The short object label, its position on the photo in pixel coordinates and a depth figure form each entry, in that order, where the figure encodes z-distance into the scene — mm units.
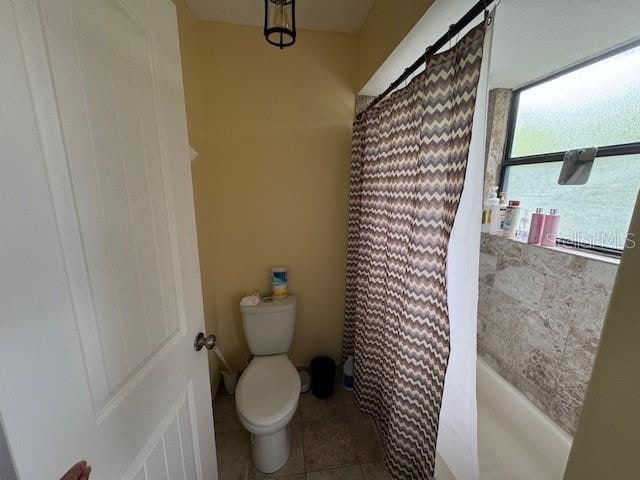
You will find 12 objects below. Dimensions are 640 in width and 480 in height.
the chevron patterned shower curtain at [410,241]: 880
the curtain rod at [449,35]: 738
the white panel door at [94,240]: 367
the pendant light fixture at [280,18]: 836
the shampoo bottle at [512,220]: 1341
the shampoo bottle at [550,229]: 1187
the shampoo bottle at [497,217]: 1393
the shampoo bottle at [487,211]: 1441
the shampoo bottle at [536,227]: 1217
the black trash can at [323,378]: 1827
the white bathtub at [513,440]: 1138
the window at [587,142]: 1010
